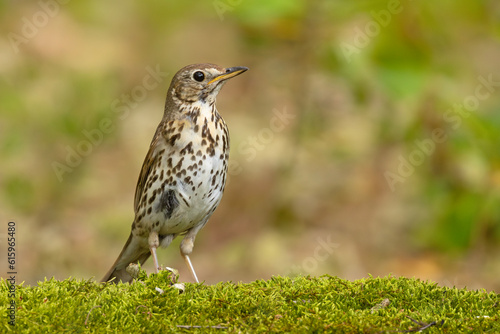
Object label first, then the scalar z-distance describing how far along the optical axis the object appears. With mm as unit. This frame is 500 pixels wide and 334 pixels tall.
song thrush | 8898
